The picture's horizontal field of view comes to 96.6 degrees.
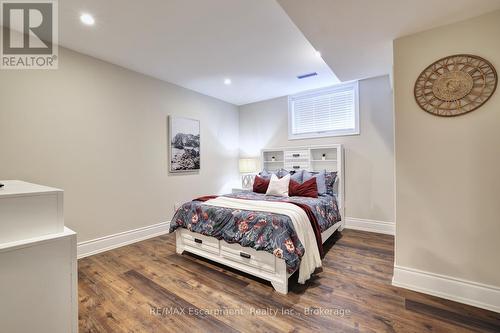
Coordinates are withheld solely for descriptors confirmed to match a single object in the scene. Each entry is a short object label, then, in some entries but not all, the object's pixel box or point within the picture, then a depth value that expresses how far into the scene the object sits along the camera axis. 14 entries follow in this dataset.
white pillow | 3.53
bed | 2.07
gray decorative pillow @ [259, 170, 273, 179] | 4.14
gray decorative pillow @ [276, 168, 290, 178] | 4.04
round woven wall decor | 1.80
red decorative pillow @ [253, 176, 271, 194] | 3.87
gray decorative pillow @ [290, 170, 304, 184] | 3.72
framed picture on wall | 3.94
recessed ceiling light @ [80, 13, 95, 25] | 2.21
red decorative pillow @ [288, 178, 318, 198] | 3.35
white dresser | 1.03
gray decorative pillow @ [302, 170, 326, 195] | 3.55
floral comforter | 2.03
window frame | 3.88
